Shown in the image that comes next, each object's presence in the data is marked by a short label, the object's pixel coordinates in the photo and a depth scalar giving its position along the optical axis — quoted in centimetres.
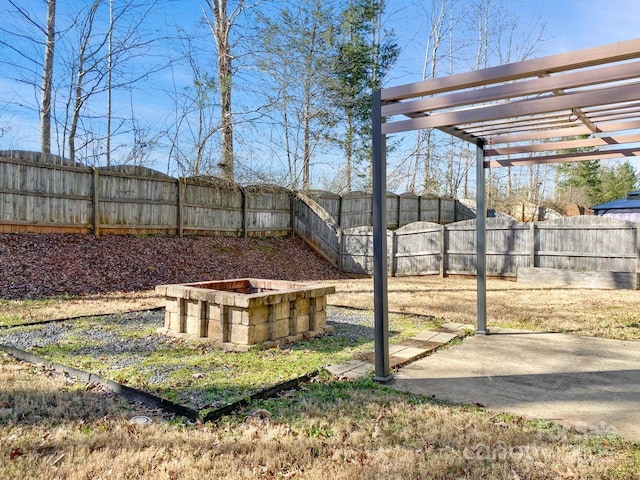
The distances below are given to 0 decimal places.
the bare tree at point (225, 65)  1402
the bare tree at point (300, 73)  1467
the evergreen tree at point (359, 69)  1694
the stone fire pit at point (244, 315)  460
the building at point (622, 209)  2141
